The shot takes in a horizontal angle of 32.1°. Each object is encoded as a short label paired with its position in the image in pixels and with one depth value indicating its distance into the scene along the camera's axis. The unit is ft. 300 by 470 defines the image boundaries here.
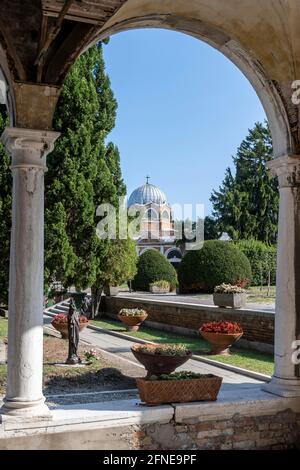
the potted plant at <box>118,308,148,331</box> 48.98
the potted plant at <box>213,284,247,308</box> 43.32
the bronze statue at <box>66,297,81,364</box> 32.40
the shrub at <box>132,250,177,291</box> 88.53
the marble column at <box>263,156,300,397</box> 17.51
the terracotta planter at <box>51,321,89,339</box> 41.44
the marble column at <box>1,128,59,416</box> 14.20
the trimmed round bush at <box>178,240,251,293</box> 75.10
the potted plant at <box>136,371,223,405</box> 15.62
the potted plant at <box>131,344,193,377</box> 19.72
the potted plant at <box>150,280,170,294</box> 85.87
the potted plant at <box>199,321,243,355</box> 35.65
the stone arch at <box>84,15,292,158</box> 17.60
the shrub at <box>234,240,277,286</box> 97.09
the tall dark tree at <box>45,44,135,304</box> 45.80
